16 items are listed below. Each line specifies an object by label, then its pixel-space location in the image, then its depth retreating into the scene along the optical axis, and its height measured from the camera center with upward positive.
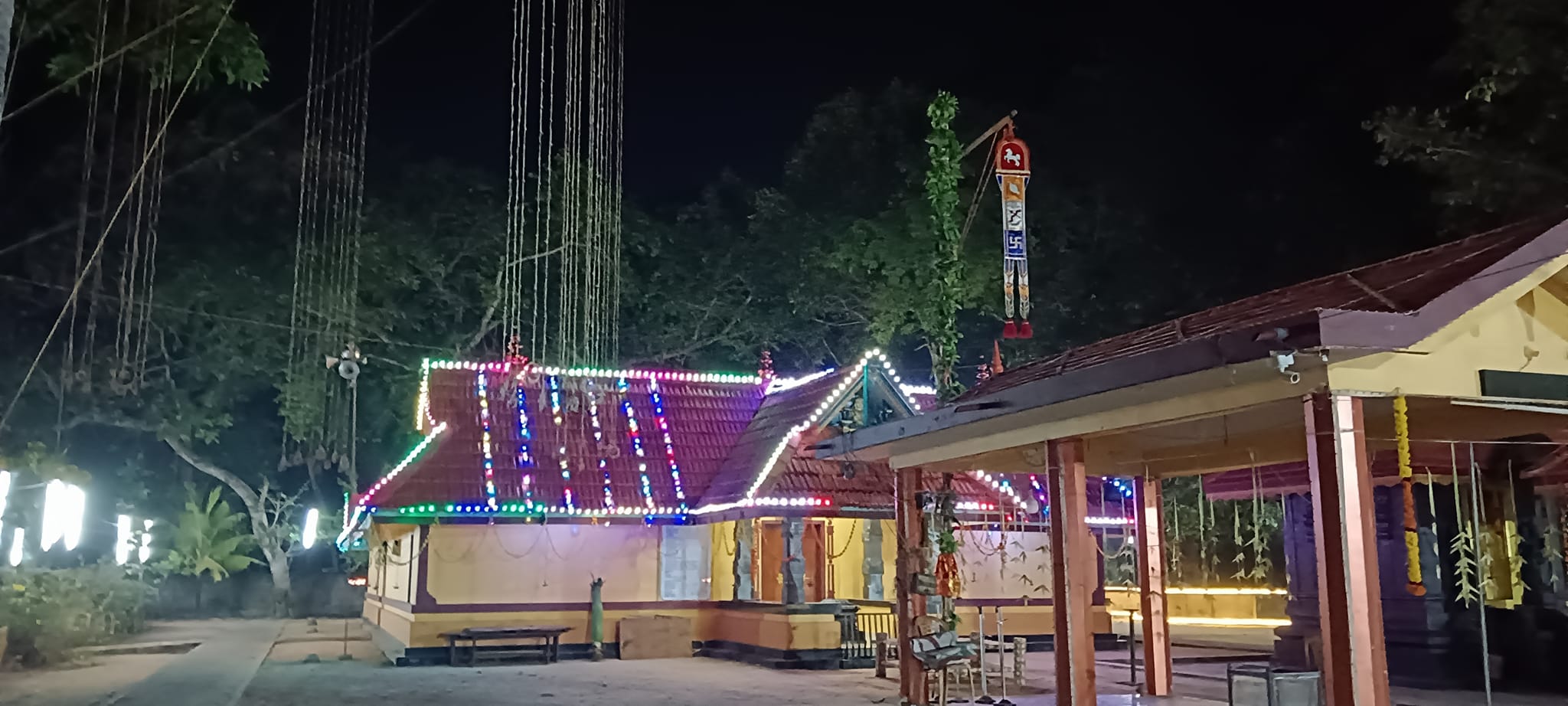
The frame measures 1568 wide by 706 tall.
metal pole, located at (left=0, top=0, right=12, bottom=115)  7.25 +3.19
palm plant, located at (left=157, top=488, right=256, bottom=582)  34.84 +0.08
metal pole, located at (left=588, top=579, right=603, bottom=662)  19.06 -1.23
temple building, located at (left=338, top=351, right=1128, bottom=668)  18.16 +0.36
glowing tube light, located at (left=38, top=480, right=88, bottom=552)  17.91 +0.50
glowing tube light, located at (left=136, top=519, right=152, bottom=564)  30.20 +0.06
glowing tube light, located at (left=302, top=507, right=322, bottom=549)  29.72 +0.41
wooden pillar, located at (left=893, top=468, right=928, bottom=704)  11.74 -0.26
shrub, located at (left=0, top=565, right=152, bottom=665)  17.95 -1.10
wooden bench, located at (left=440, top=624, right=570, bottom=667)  18.11 -1.54
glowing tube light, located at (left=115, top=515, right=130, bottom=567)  26.76 +0.11
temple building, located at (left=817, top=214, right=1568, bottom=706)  6.74 +0.84
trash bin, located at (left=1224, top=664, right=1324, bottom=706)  8.43 -1.07
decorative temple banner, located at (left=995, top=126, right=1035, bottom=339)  12.99 +3.55
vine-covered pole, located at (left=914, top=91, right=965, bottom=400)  13.59 +3.43
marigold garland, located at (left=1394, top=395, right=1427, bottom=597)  6.90 +0.30
